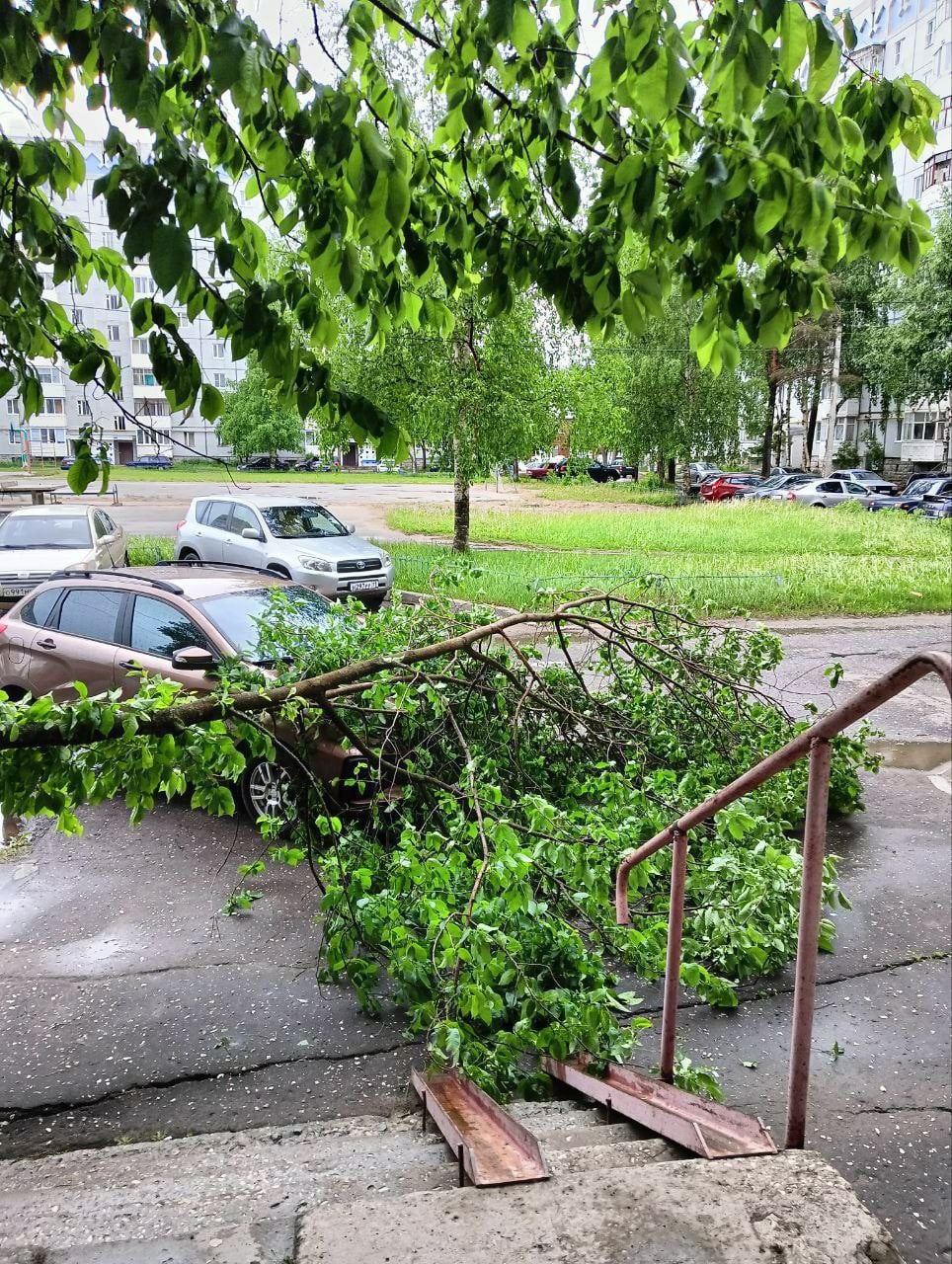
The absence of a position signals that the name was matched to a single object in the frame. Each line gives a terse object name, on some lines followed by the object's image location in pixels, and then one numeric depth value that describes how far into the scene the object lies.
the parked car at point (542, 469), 50.01
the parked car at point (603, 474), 53.27
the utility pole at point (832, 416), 50.30
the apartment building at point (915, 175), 43.25
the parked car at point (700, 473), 47.56
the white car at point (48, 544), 14.49
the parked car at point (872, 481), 40.34
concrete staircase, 1.97
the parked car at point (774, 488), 40.50
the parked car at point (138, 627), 7.07
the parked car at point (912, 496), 35.28
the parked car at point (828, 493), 38.66
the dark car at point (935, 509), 31.32
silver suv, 14.50
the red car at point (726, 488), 42.62
